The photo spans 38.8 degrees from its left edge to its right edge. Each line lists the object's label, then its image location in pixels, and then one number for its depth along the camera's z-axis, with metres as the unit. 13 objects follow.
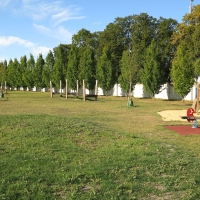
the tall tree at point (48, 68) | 52.73
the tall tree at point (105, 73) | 41.78
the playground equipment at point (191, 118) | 10.78
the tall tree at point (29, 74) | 59.34
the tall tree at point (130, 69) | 25.73
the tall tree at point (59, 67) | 48.31
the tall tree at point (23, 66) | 62.94
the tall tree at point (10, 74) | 66.00
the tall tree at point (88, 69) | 43.50
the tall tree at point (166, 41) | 37.09
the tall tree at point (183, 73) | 27.09
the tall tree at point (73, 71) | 45.27
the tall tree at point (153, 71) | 33.00
